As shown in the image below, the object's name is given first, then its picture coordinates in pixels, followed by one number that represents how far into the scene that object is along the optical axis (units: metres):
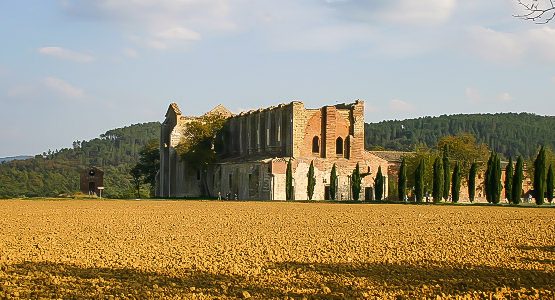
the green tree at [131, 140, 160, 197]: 99.56
